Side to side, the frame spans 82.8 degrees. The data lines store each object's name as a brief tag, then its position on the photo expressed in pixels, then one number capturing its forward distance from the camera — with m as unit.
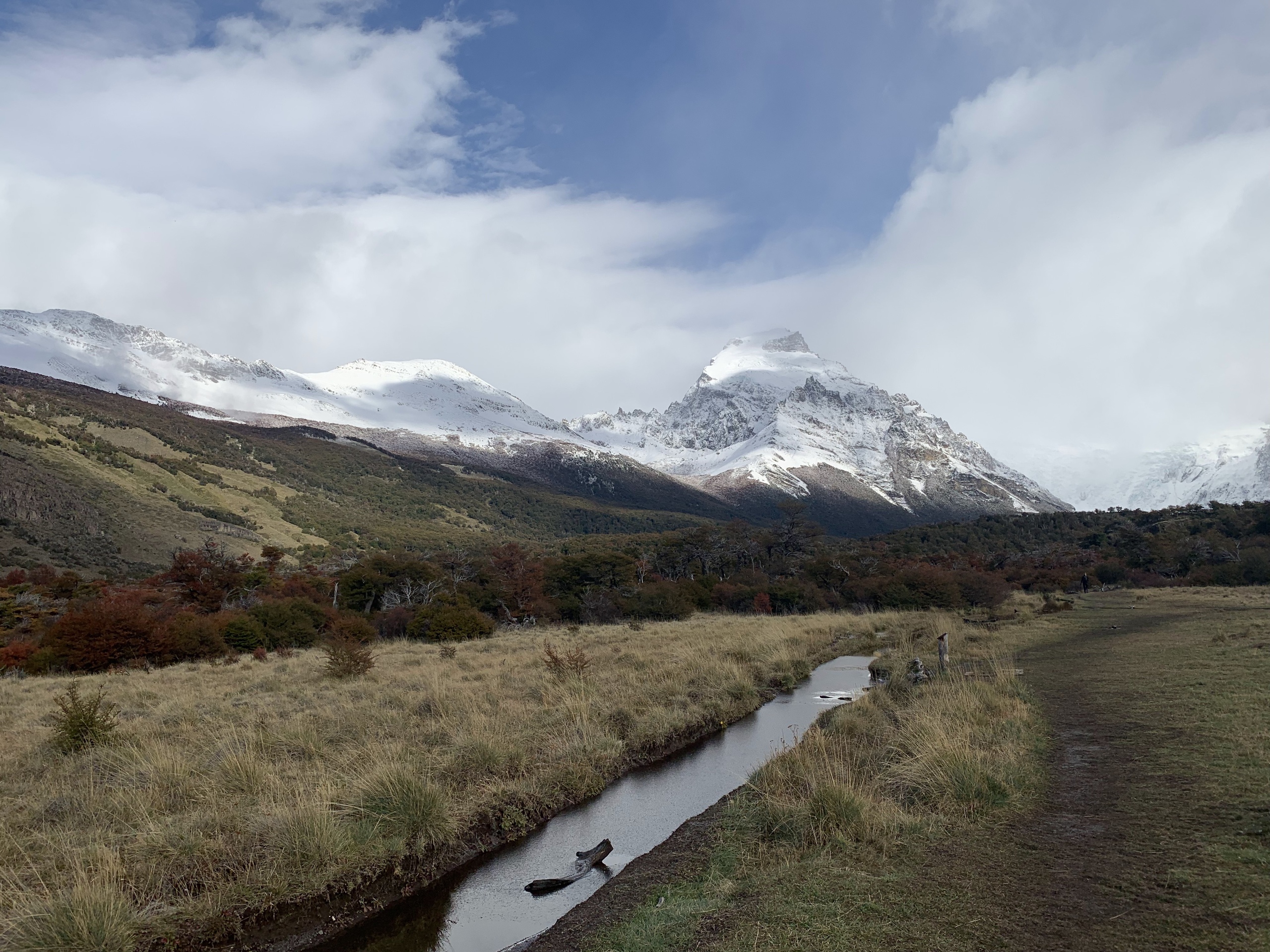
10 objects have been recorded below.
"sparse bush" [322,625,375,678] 21.59
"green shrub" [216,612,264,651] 30.52
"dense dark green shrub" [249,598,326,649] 32.12
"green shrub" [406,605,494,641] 34.72
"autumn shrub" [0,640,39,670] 26.97
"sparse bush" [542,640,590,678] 20.62
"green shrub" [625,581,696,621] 44.50
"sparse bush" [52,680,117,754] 13.23
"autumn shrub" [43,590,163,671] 26.27
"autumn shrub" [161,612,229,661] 28.09
